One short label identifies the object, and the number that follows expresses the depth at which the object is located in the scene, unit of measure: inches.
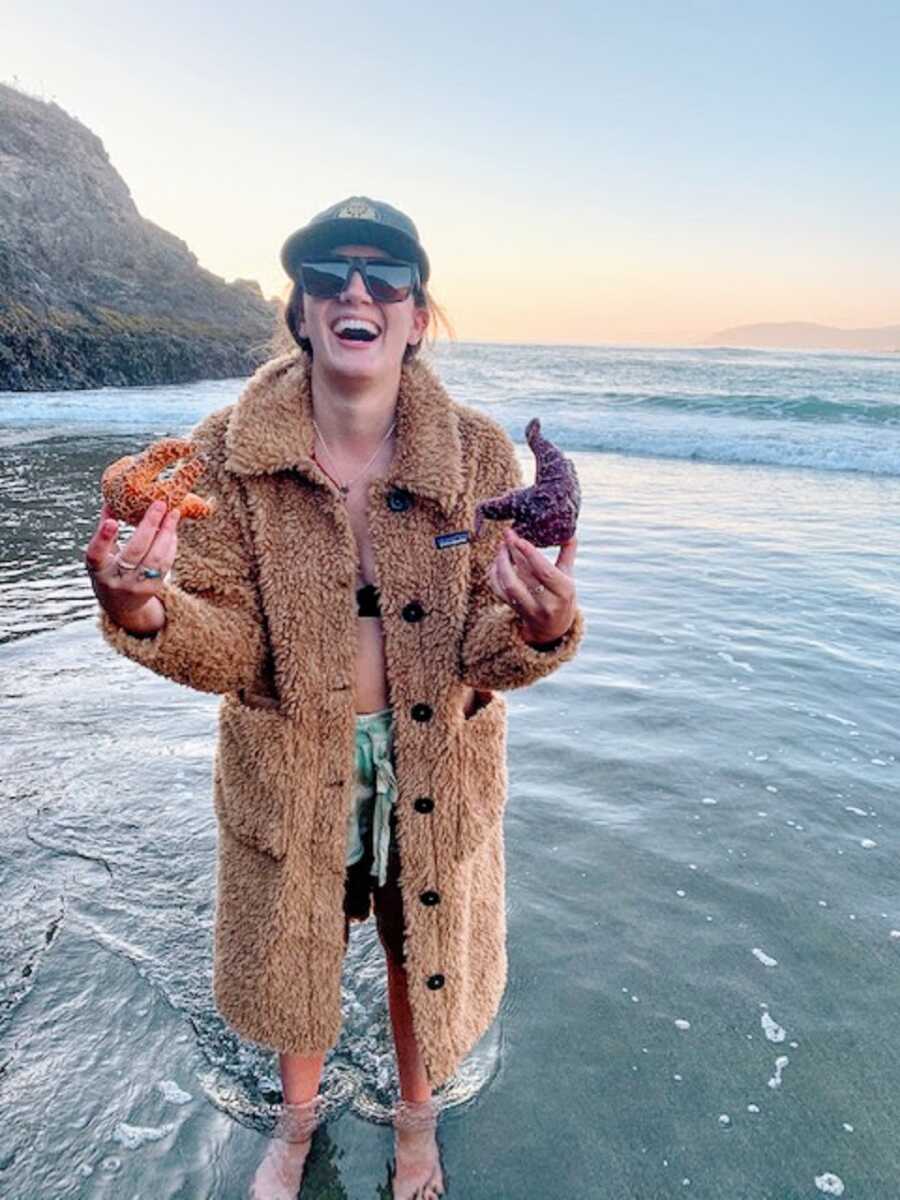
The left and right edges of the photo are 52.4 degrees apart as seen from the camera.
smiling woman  88.1
